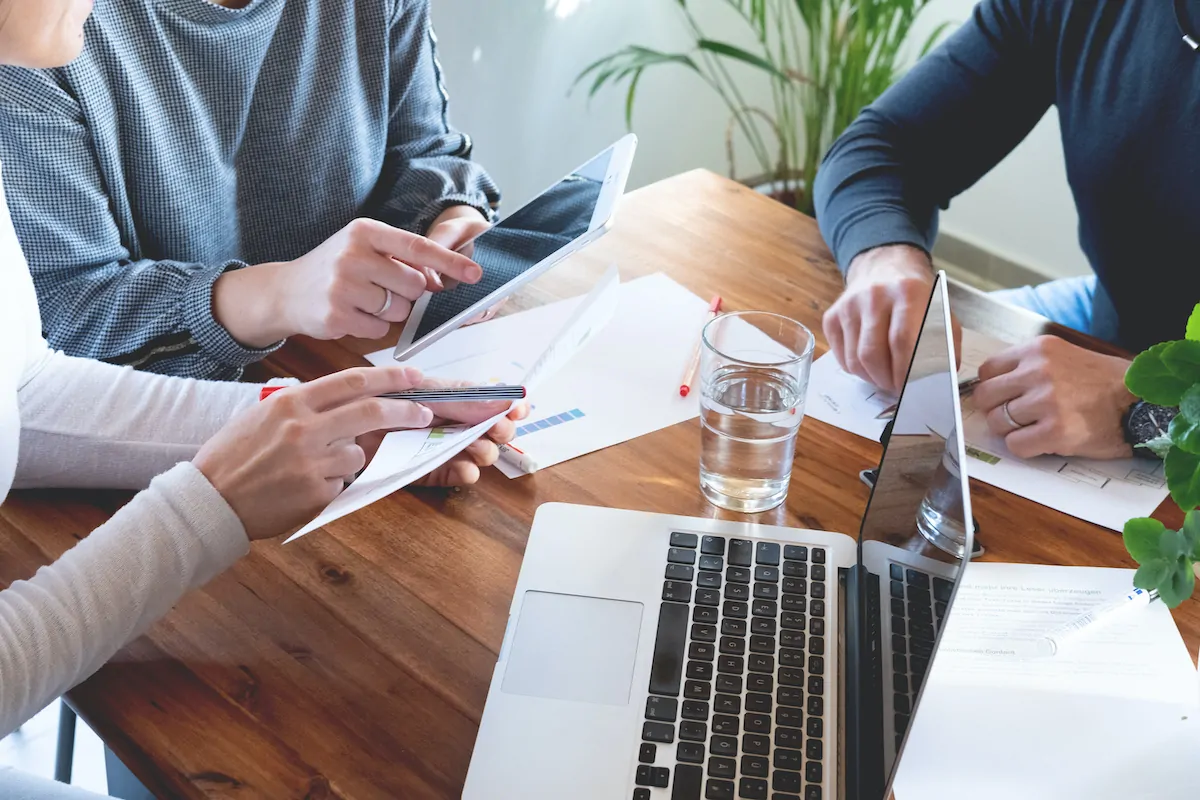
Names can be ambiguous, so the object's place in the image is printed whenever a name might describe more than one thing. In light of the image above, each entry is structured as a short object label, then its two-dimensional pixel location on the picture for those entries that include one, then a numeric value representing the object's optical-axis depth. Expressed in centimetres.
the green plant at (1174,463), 55
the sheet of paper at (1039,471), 92
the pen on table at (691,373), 103
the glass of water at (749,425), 90
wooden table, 66
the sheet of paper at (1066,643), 76
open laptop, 64
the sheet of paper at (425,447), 75
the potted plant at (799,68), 237
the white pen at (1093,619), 79
